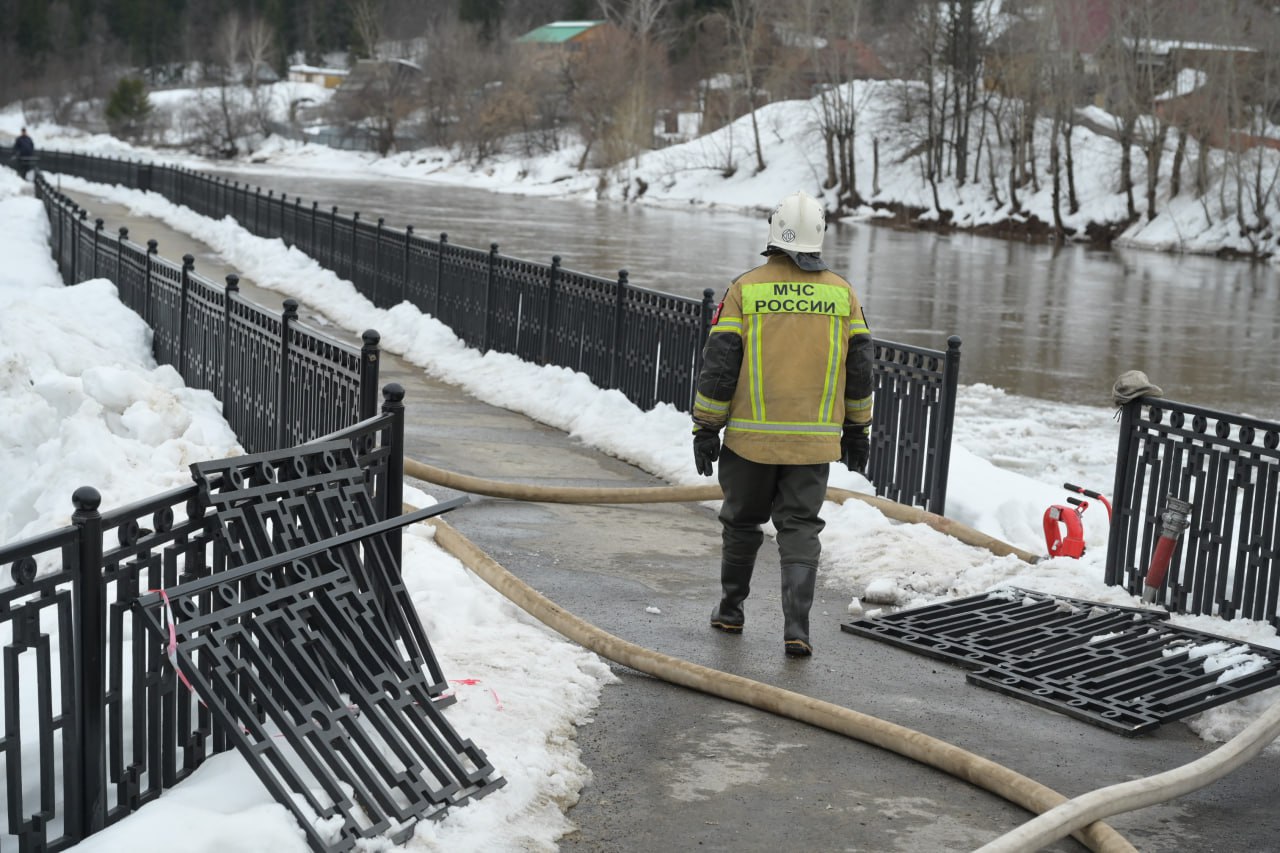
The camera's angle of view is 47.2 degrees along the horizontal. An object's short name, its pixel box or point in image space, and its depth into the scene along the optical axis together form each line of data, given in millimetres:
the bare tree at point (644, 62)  77938
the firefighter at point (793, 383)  6531
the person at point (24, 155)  47688
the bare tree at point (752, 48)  75288
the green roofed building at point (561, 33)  122131
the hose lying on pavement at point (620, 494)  9133
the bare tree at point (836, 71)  67125
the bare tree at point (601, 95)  77812
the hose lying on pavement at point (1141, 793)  4531
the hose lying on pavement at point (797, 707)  5105
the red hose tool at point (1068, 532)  8984
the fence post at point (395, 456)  6172
